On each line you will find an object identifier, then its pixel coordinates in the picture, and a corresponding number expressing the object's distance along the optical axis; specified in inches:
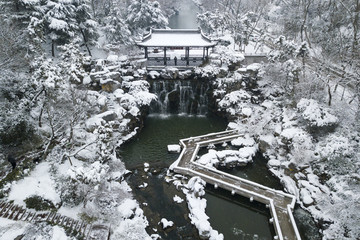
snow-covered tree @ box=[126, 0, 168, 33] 1397.6
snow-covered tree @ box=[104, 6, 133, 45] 1195.9
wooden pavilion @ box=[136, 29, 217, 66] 1066.7
